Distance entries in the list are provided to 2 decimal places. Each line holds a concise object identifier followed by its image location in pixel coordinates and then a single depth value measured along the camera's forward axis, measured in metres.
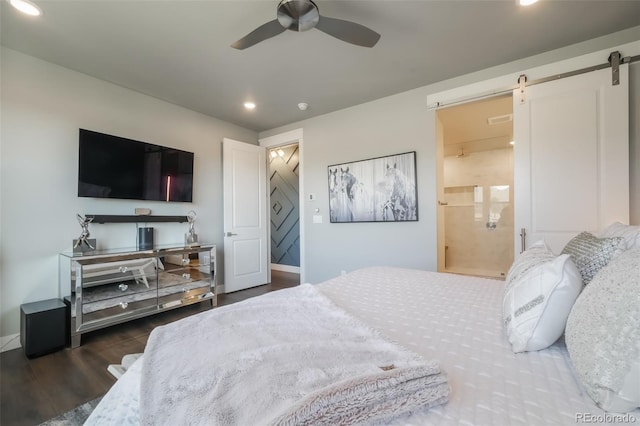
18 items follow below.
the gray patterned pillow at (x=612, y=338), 0.57
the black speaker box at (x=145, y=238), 2.98
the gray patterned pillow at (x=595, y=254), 0.95
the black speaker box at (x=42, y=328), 2.05
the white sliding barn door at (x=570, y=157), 2.11
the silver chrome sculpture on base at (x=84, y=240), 2.54
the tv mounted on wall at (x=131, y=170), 2.63
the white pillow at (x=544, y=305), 0.83
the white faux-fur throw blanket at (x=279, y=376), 0.56
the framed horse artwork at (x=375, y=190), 3.12
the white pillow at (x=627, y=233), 0.98
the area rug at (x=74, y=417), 1.40
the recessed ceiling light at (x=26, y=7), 1.78
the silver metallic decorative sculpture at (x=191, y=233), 3.42
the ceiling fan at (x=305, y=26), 1.66
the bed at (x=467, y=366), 0.60
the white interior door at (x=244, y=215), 3.85
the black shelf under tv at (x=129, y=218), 2.71
